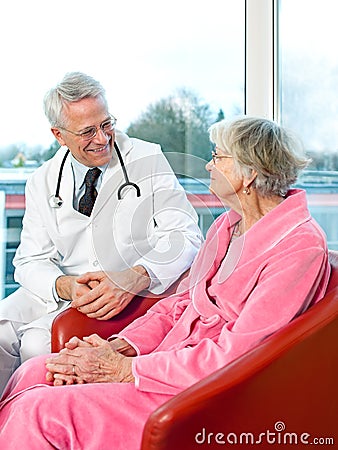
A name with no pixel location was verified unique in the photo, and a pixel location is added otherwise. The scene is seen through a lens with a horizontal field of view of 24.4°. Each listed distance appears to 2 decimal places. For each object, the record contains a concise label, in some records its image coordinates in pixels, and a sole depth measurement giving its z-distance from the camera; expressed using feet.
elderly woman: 5.84
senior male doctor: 7.58
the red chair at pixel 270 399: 5.27
